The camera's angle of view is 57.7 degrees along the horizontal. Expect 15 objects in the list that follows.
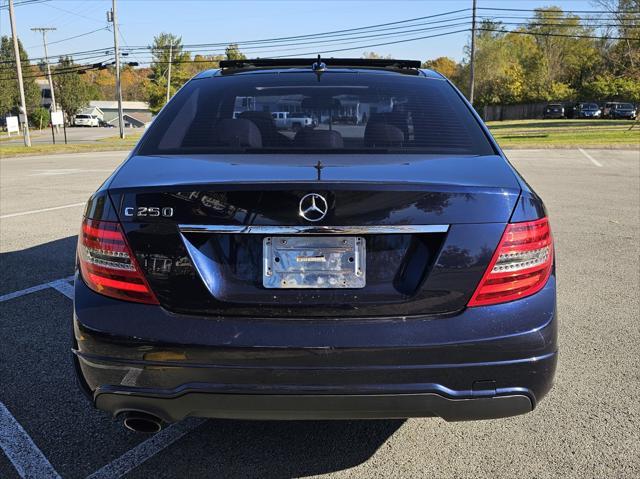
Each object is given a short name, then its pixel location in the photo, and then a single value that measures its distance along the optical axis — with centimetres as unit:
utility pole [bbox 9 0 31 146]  2989
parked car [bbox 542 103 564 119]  6053
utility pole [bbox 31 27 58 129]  6788
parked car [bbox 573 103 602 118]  5709
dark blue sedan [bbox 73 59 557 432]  205
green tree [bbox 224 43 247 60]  7829
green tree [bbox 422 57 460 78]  9822
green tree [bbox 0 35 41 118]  7156
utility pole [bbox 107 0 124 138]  4075
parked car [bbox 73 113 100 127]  8306
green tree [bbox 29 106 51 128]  7349
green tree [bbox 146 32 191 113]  7131
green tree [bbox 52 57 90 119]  7850
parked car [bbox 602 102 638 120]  5544
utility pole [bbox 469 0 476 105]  4121
